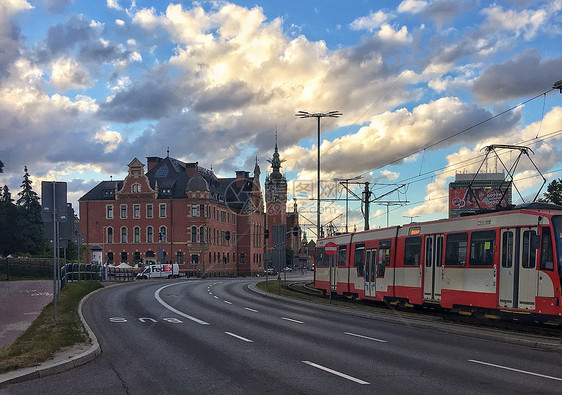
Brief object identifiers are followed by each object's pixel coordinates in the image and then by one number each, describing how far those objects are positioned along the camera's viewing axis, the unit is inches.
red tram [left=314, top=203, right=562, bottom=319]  669.9
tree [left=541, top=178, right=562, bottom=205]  2333.9
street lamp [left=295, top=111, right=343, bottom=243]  1796.8
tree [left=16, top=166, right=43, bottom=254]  3088.1
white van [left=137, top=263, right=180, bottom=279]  2849.4
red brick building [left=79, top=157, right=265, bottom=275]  3649.1
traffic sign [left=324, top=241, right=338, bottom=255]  1363.4
